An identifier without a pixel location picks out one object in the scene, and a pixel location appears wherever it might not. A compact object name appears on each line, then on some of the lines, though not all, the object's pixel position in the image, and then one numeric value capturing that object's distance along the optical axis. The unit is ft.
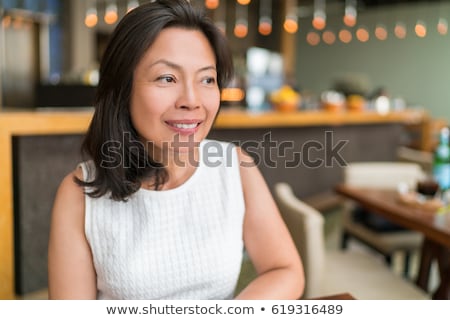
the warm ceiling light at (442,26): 30.53
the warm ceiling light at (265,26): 25.29
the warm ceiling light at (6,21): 20.63
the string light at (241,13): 32.35
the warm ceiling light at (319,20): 22.78
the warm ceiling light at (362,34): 34.37
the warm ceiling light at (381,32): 32.30
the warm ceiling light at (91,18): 13.05
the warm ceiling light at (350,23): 32.79
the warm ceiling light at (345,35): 35.55
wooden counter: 5.91
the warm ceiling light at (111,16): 13.20
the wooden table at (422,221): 5.96
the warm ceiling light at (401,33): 29.99
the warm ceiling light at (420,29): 29.68
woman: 2.99
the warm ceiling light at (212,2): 17.23
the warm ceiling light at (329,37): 36.65
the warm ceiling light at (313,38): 37.47
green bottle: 7.59
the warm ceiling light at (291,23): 22.18
